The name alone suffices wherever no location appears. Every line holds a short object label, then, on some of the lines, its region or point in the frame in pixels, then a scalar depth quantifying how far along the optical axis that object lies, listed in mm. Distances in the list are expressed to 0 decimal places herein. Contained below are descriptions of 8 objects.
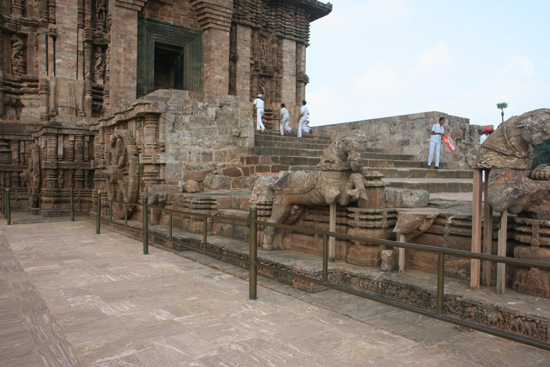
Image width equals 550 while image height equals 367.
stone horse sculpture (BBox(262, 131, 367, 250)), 4184
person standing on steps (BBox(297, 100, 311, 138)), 13945
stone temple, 3959
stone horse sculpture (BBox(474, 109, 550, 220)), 3164
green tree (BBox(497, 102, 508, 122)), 46688
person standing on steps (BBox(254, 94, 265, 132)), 13997
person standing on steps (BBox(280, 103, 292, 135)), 14852
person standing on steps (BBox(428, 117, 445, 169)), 9789
